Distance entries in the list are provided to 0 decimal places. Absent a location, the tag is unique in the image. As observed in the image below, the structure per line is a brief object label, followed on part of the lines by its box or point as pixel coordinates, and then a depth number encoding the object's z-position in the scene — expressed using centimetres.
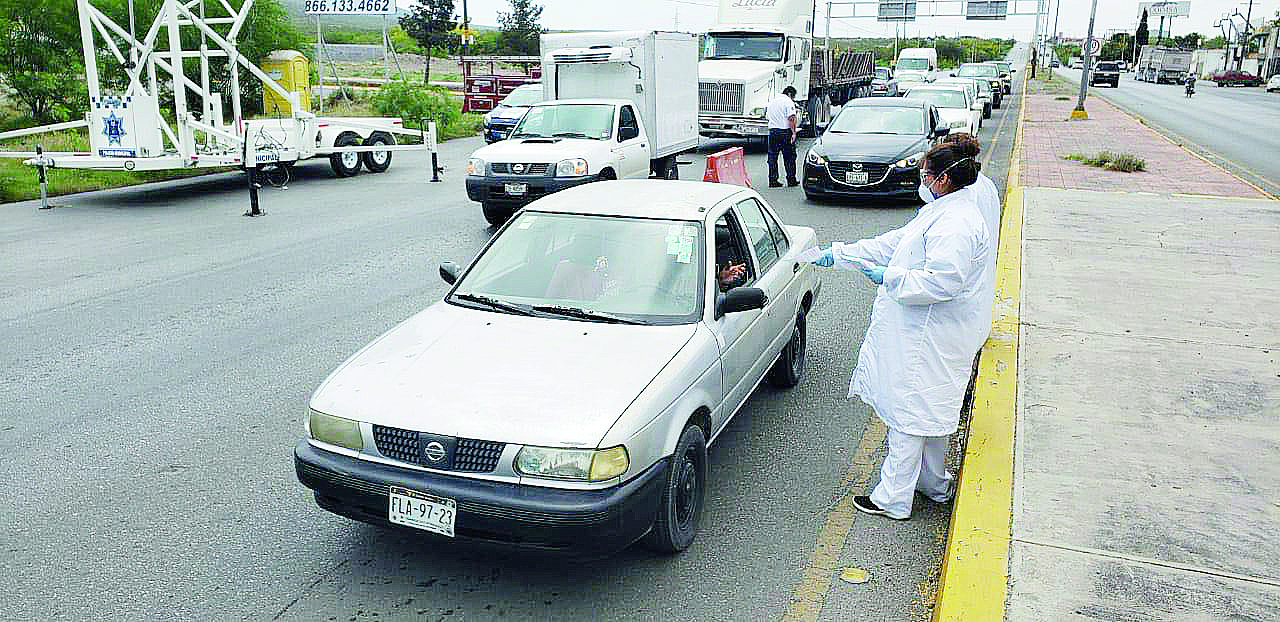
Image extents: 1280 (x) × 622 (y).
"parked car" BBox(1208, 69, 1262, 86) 7906
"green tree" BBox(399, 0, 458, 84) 7225
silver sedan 367
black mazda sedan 1381
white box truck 1259
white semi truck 2252
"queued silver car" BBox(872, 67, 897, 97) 3761
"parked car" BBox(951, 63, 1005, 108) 4019
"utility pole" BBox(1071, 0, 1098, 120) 3055
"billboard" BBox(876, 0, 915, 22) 6757
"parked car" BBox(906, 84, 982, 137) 2031
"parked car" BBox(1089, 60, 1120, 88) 6488
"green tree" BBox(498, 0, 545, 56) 7019
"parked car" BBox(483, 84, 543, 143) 2228
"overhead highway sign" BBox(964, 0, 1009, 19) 7381
